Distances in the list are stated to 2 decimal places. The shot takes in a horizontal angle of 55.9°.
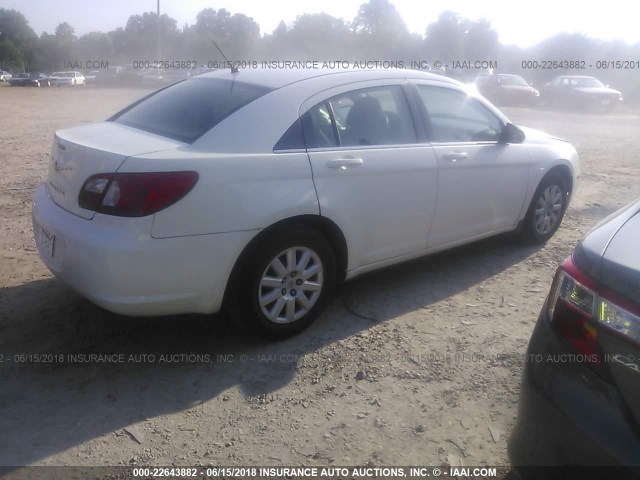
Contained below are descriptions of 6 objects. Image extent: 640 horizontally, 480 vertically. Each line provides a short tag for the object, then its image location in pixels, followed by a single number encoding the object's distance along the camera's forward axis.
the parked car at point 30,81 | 39.69
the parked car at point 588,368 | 1.82
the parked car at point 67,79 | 41.06
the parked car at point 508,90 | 24.28
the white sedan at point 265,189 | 3.02
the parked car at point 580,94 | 23.31
